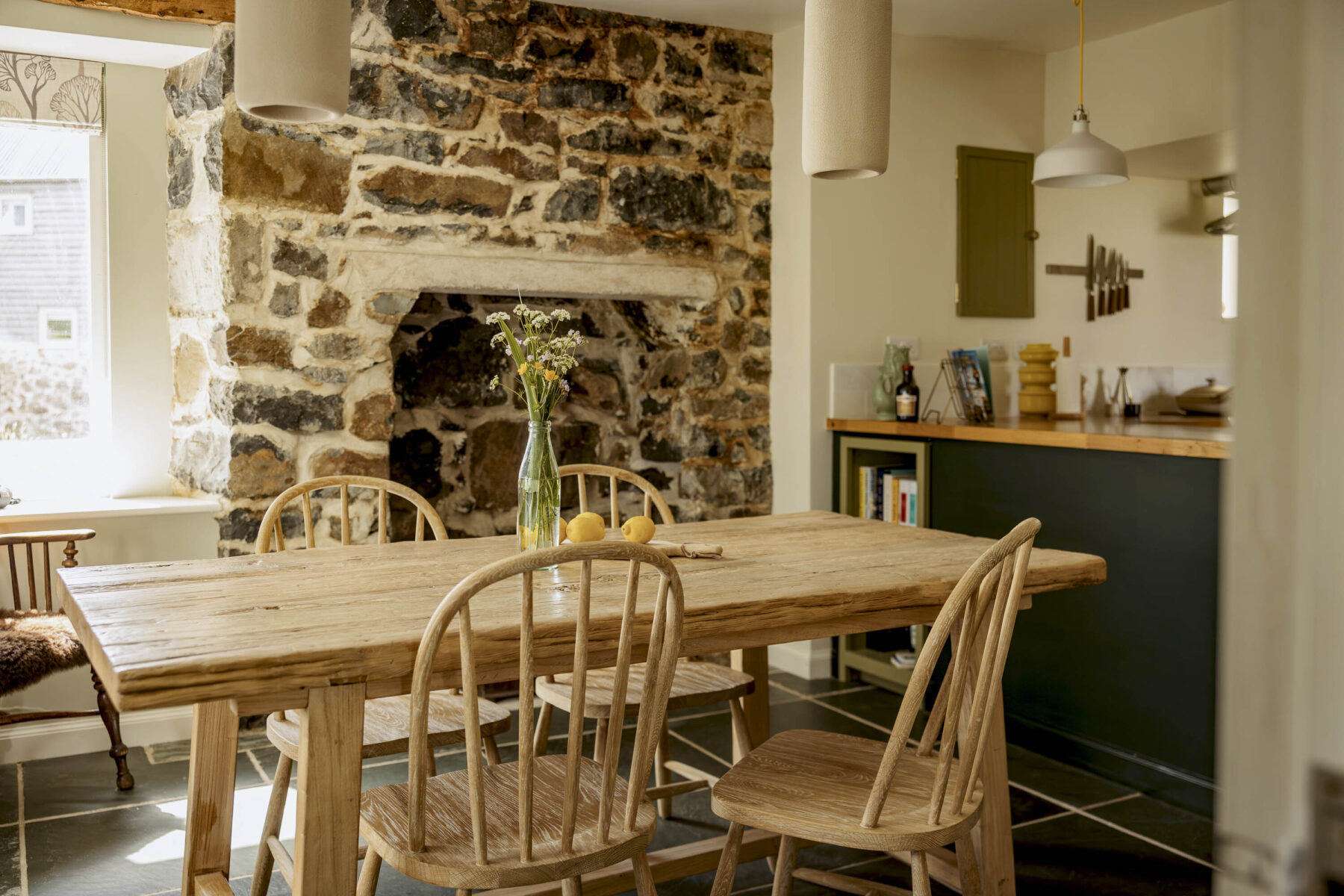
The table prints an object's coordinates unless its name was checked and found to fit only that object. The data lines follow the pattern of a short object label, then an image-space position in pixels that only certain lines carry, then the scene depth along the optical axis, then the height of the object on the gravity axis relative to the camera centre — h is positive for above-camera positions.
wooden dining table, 1.50 -0.35
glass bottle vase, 2.10 -0.20
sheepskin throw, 2.68 -0.65
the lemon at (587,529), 2.12 -0.27
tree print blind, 3.40 +0.93
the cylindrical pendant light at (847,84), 1.95 +0.55
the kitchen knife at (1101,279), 4.62 +0.46
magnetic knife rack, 4.61 +0.46
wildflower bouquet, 2.05 -0.08
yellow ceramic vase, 4.17 +0.04
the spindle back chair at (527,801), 1.50 -0.62
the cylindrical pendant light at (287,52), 1.73 +0.53
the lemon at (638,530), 2.23 -0.29
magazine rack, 3.96 -0.04
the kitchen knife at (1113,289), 4.61 +0.42
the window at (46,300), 3.50 +0.29
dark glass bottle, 3.96 -0.04
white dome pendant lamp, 3.40 +0.71
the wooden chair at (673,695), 2.37 -0.67
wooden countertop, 2.89 -0.13
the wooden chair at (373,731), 2.09 -0.67
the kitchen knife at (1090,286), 4.62 +0.43
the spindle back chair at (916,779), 1.70 -0.68
